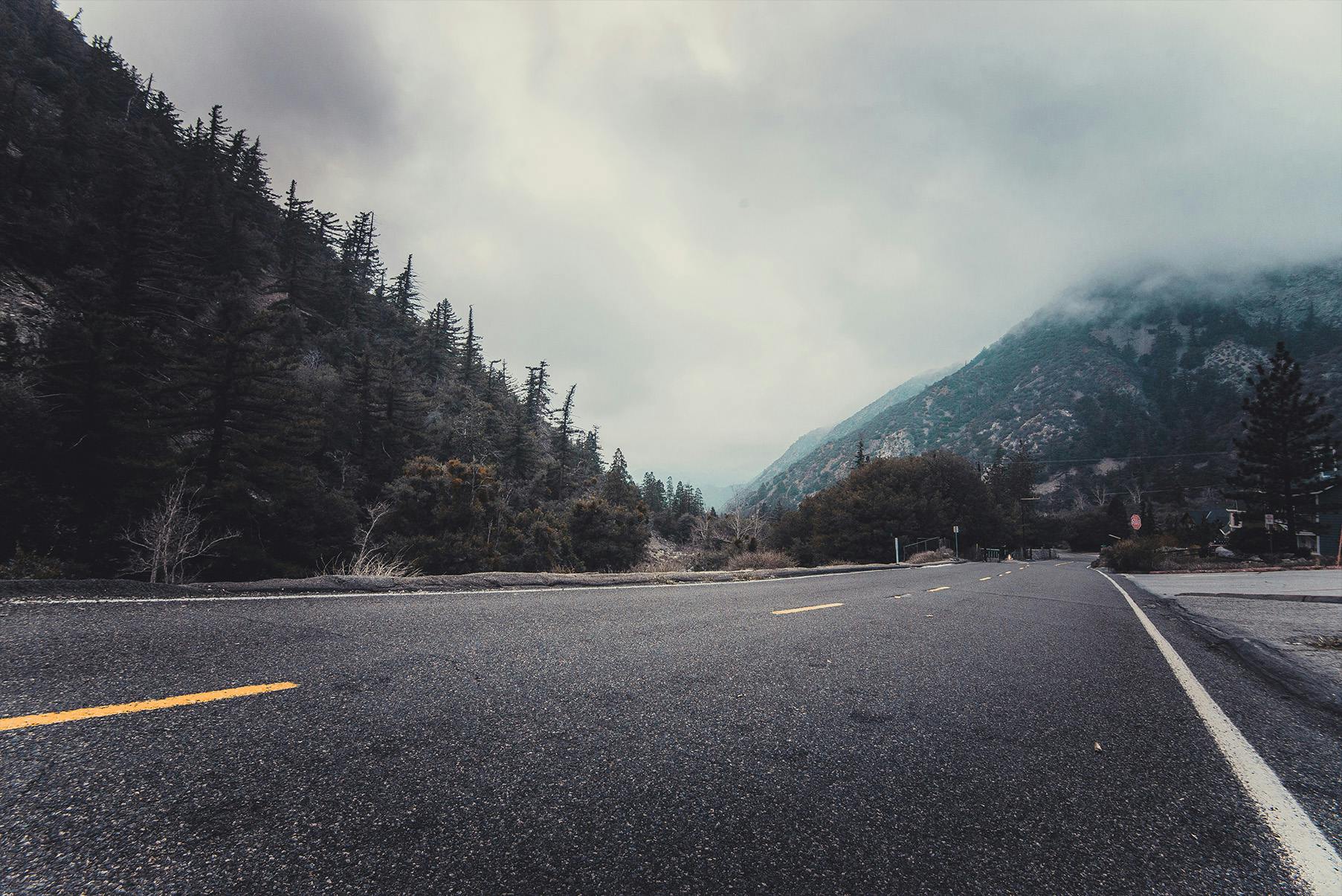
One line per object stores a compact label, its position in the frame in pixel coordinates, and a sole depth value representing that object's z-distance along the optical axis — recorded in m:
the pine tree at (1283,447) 24.91
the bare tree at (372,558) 8.88
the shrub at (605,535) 24.53
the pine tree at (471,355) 58.47
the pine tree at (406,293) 64.44
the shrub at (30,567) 6.90
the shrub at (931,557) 26.03
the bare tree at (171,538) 10.74
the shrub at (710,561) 26.09
